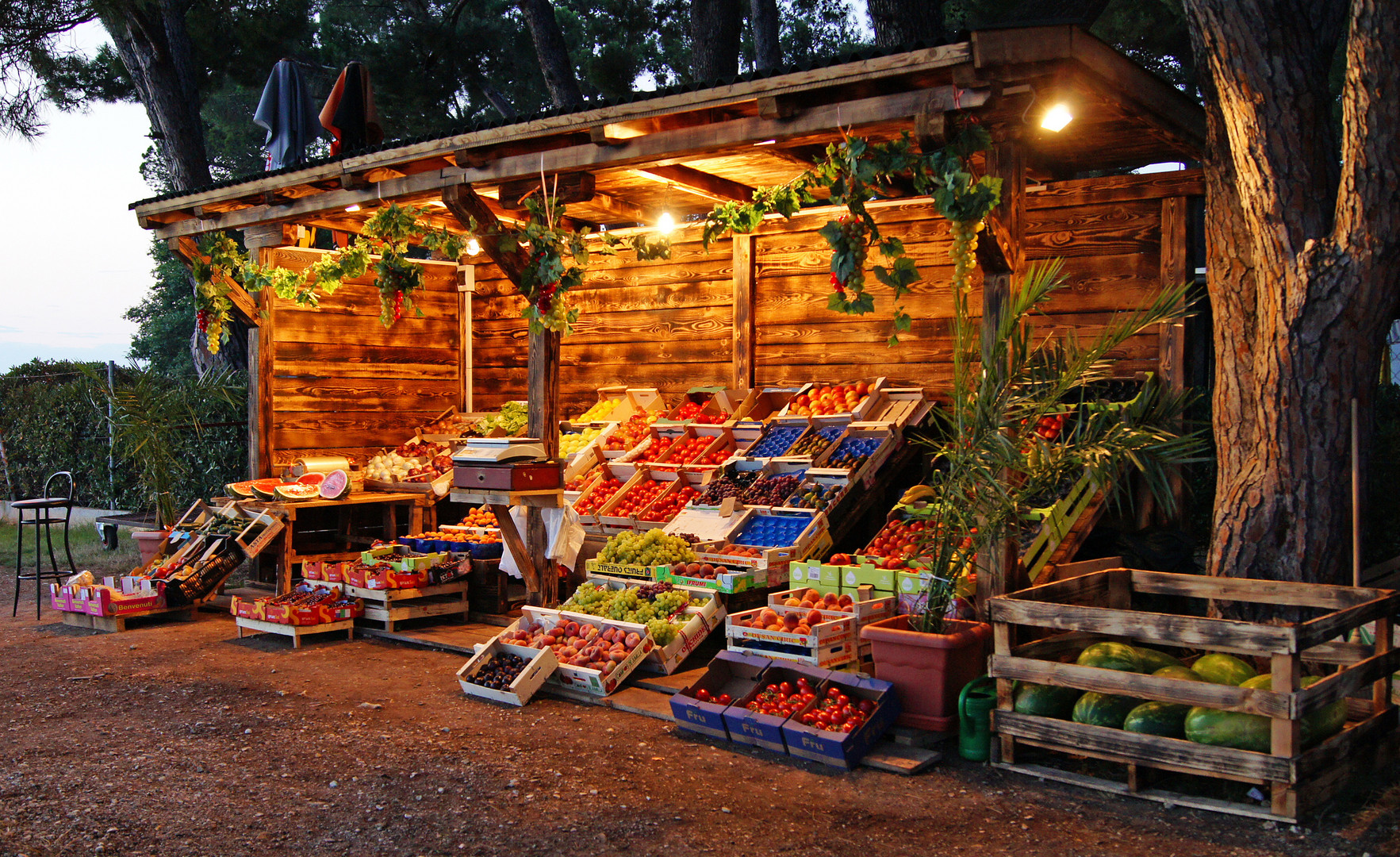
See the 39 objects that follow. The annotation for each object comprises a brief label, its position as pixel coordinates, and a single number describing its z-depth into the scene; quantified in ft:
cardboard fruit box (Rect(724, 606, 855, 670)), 18.34
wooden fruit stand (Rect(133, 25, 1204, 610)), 18.61
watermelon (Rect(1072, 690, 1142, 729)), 14.88
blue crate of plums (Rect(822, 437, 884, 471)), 24.47
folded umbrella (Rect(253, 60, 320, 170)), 32.04
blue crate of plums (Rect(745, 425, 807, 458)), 26.48
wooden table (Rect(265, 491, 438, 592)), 29.32
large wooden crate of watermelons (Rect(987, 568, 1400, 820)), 13.43
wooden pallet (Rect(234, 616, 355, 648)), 24.75
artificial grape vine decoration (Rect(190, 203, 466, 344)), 26.96
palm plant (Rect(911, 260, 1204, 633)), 16.80
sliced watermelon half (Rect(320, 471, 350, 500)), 29.07
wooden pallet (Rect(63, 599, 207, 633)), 26.58
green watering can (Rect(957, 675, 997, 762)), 16.10
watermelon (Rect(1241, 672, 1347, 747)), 13.89
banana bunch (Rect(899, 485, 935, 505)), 22.72
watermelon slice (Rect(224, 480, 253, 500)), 29.33
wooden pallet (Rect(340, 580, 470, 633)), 25.31
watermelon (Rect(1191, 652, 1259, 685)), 15.01
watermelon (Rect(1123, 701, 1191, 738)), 14.39
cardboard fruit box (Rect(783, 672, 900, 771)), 15.85
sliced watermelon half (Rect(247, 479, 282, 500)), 28.84
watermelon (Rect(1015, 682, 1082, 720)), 15.51
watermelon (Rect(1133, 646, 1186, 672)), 15.43
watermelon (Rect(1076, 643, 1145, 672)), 15.30
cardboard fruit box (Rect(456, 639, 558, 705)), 19.60
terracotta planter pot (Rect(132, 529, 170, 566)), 30.60
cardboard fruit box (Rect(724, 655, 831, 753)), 16.62
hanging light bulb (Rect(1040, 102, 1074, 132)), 17.84
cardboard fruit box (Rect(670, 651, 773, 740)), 17.35
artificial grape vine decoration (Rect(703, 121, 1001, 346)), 17.49
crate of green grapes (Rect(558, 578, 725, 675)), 20.79
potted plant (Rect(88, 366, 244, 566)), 33.01
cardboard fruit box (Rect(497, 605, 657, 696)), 19.60
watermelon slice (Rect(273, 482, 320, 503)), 28.48
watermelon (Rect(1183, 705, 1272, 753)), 13.64
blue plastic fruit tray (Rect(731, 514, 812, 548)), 23.13
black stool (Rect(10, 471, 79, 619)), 26.68
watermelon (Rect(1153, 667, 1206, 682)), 14.94
